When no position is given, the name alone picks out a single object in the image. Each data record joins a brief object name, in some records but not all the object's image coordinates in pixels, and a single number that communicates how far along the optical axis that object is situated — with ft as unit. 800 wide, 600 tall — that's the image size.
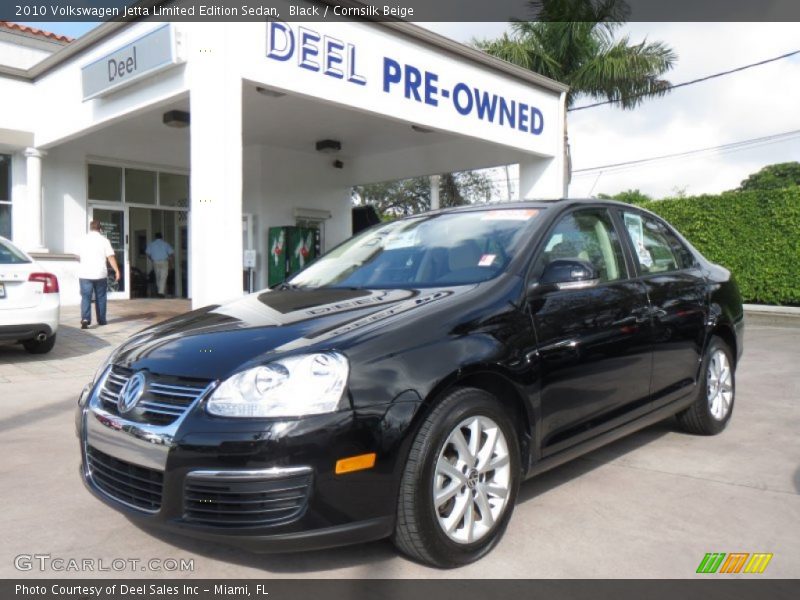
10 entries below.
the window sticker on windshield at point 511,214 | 12.35
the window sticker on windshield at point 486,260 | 11.35
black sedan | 8.02
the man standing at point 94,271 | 32.91
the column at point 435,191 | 67.97
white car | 24.16
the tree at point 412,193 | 103.30
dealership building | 27.43
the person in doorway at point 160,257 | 49.32
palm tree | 56.54
